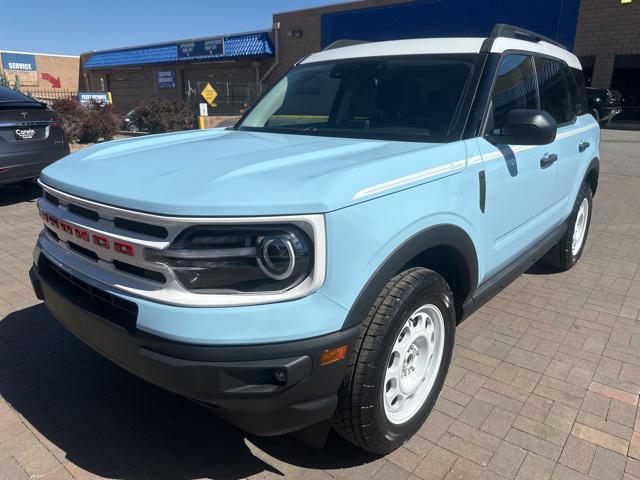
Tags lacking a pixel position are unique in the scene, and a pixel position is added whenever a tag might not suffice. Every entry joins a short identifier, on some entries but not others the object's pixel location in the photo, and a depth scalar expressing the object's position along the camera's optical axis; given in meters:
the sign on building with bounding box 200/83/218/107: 17.34
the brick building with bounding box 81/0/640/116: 19.33
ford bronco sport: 1.84
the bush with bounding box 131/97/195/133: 17.84
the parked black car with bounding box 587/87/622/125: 8.34
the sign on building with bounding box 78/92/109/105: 22.53
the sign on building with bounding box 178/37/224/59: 30.94
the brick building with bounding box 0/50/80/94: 44.66
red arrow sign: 46.03
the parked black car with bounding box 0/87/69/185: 6.58
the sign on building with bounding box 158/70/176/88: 35.78
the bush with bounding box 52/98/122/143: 14.27
